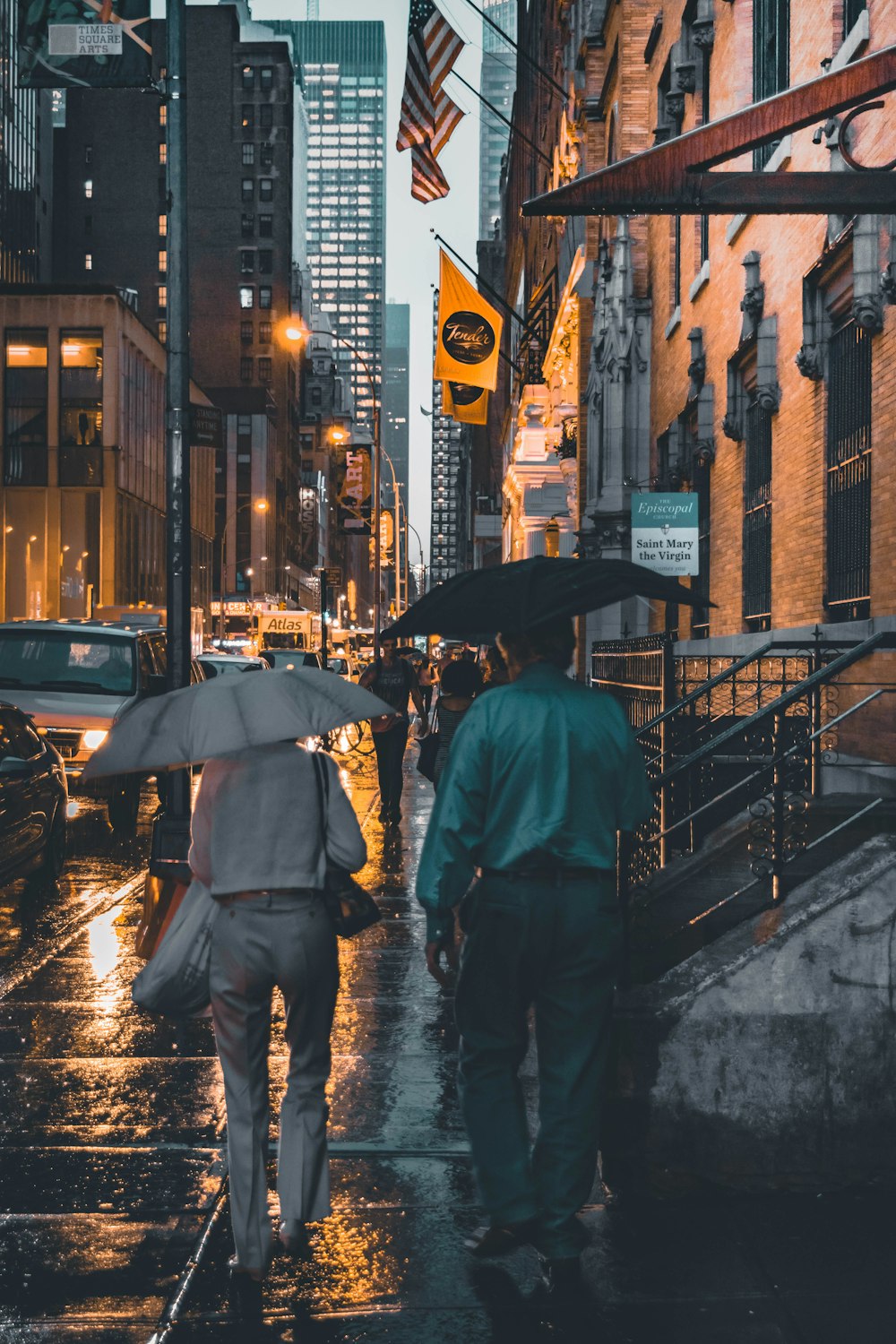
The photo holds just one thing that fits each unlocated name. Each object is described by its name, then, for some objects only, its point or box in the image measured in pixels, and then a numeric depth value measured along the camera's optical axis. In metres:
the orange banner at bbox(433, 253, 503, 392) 32.12
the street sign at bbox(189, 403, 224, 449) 13.53
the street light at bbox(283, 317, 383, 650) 32.44
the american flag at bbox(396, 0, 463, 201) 24.52
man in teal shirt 4.64
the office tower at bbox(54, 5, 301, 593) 136.38
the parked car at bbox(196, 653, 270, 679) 27.11
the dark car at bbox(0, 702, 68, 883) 10.95
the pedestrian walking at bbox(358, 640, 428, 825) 16.33
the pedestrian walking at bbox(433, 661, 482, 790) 11.16
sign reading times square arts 13.20
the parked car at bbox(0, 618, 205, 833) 16.12
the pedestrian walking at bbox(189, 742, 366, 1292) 4.59
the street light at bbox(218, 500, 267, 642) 120.28
